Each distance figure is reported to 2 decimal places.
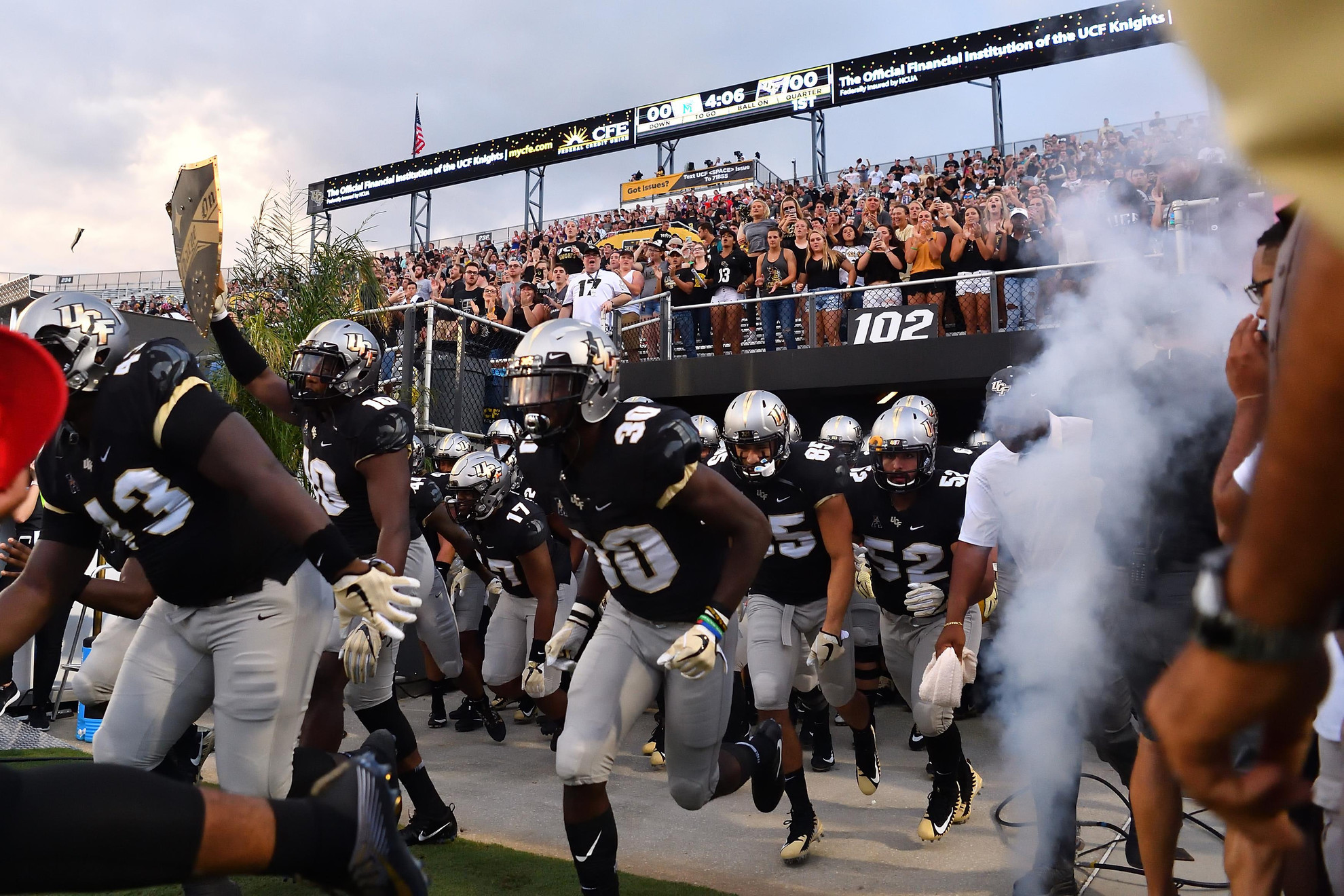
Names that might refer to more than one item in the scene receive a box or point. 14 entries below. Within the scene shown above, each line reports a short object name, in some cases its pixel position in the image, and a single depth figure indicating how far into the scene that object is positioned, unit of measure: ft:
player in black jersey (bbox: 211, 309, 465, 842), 14.46
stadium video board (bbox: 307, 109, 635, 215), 90.68
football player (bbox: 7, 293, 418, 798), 9.85
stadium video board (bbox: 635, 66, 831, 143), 75.41
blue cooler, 23.20
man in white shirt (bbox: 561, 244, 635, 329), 39.60
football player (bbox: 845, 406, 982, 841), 17.16
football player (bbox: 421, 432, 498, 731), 25.50
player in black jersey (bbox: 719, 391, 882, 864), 16.72
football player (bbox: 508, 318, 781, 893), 11.75
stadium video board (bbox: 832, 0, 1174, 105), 61.05
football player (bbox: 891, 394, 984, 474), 18.40
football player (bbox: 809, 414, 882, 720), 19.52
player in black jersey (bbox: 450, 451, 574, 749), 21.50
